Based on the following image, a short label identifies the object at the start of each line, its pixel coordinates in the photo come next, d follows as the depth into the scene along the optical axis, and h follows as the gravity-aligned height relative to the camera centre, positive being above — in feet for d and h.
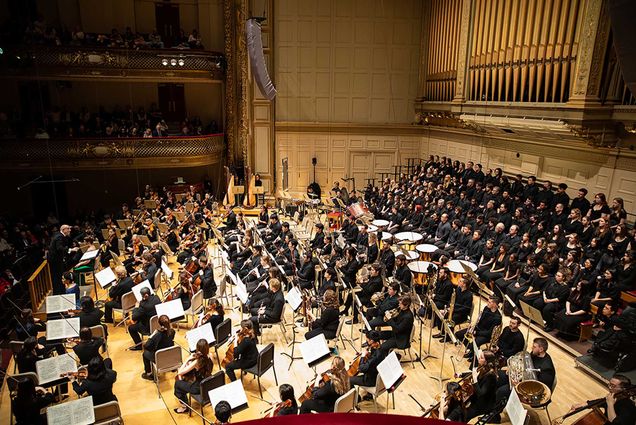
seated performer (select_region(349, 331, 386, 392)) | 20.75 -11.72
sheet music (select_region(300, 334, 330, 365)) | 20.44 -11.07
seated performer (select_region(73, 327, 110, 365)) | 21.40 -11.67
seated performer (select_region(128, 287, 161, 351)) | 25.93 -12.12
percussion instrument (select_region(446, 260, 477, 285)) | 30.63 -11.15
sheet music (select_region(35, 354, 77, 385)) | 19.74 -11.68
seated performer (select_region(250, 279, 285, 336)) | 26.50 -12.10
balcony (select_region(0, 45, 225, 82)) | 50.04 +3.20
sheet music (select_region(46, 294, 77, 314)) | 24.71 -11.30
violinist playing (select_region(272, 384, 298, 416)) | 17.12 -11.34
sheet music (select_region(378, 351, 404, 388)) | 17.99 -10.61
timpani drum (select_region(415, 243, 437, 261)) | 34.96 -11.44
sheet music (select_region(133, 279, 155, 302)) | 27.42 -11.36
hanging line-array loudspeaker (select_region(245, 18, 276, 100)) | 47.80 +4.01
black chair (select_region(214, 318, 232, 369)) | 23.49 -12.09
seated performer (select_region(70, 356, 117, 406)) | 19.19 -11.94
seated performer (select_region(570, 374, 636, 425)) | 16.15 -10.60
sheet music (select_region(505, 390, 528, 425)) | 14.88 -10.15
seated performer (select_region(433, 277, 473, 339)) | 26.91 -11.79
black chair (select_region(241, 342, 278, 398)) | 21.39 -12.42
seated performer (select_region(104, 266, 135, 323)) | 28.91 -12.03
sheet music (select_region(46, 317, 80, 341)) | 22.65 -11.60
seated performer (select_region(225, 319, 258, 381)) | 22.15 -12.04
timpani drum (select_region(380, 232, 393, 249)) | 38.60 -11.58
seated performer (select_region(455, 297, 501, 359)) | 24.01 -11.71
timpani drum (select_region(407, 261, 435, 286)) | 30.39 -11.28
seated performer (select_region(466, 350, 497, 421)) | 18.76 -11.58
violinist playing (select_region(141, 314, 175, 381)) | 22.59 -11.97
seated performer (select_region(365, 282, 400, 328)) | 26.32 -11.97
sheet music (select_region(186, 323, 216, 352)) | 22.48 -11.50
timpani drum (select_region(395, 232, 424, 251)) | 37.76 -11.46
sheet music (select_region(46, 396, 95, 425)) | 15.87 -10.91
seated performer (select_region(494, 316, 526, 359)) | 22.15 -11.48
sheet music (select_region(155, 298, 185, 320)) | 25.05 -11.53
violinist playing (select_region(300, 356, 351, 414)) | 18.48 -11.62
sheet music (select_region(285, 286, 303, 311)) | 24.59 -10.77
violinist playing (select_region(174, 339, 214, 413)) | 20.56 -12.30
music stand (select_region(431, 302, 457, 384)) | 24.06 -14.38
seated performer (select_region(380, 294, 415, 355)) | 24.08 -11.68
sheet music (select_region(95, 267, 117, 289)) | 29.32 -11.61
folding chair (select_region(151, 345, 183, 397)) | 21.31 -12.24
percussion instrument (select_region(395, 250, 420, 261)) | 33.09 -11.32
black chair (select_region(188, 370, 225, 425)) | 19.14 -11.91
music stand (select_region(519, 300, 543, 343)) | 21.93 -10.11
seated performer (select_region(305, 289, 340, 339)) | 25.16 -11.97
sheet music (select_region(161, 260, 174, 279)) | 29.78 -11.26
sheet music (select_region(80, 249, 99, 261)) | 33.10 -11.64
